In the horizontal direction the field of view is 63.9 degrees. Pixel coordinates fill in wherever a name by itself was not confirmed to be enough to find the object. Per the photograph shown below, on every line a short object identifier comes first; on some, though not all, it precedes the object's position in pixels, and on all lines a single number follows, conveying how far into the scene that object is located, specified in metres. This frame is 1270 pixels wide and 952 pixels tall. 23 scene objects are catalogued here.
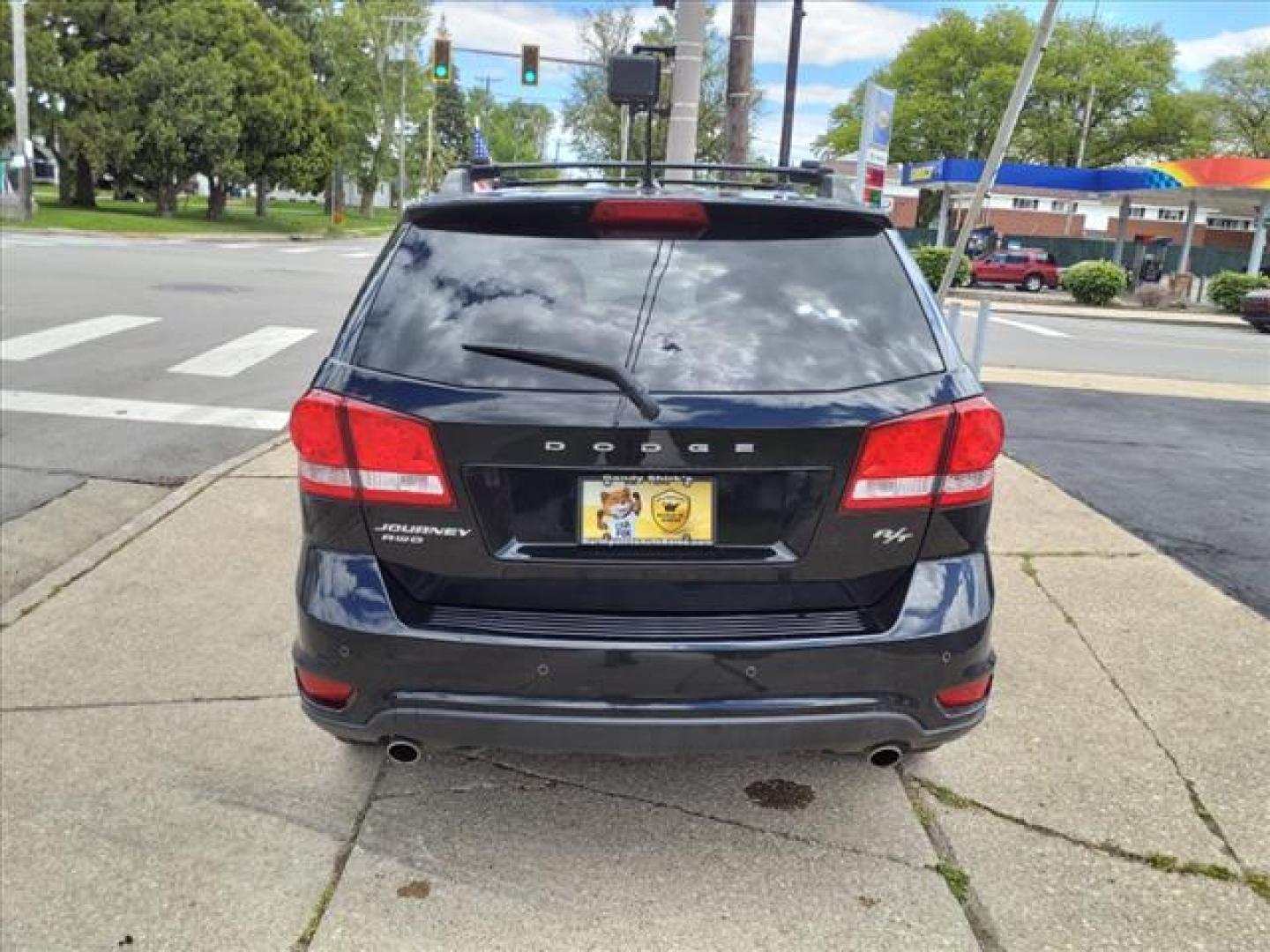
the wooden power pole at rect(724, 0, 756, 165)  12.02
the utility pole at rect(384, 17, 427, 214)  50.19
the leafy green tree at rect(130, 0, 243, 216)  31.34
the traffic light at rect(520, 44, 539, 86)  24.95
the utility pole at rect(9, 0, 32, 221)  25.61
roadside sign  11.41
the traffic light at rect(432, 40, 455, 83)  24.84
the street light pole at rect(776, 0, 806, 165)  18.66
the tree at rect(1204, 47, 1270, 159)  57.25
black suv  2.42
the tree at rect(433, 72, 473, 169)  96.06
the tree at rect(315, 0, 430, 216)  49.03
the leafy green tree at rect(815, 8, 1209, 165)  54.28
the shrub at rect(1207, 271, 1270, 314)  27.80
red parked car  35.75
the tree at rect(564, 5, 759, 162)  37.66
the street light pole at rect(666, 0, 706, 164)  9.99
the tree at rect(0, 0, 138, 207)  30.16
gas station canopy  28.50
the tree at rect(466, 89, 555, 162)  95.00
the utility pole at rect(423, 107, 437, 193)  58.38
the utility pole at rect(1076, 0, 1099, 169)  51.66
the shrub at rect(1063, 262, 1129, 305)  27.68
